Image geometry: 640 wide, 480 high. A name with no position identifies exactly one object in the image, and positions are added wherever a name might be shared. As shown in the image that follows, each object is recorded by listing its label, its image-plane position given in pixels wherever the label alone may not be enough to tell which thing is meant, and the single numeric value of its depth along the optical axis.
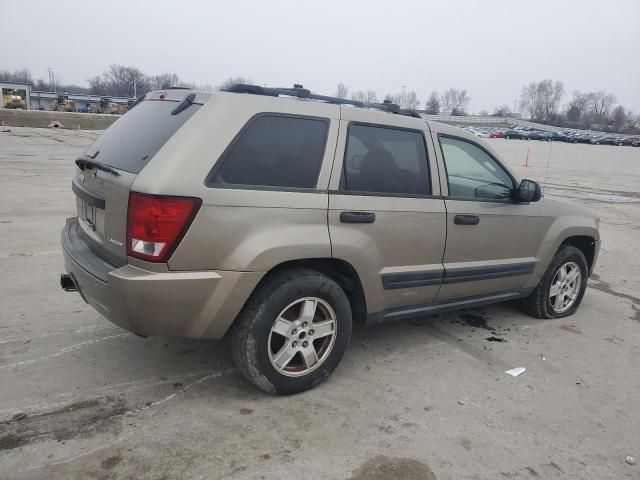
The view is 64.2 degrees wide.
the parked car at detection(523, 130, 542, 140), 70.60
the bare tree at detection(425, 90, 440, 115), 128.82
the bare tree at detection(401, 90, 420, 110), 134.85
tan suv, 2.78
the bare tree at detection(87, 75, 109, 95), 116.28
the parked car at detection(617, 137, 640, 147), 71.06
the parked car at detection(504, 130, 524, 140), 70.94
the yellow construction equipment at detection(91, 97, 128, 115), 70.06
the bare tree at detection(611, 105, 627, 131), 118.29
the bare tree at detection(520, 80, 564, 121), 139.50
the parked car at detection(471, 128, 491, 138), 73.06
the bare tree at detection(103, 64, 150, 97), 106.44
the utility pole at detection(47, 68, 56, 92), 132.50
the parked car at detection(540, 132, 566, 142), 68.91
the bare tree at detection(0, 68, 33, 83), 127.06
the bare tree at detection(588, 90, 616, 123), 133.75
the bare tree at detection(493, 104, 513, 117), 142.25
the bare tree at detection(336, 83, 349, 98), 109.96
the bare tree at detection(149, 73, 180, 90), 104.81
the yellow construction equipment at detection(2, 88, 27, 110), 56.04
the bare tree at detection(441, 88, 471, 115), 151.62
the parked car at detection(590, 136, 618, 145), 69.44
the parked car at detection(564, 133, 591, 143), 68.84
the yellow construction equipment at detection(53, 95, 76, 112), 62.62
